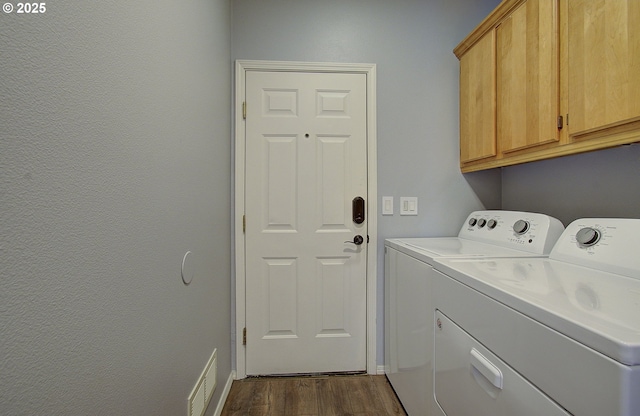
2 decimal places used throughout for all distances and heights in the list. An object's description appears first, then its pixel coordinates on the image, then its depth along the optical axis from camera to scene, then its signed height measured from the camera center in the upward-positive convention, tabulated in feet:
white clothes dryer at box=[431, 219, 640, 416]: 1.64 -0.93
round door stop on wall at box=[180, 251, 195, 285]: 3.45 -0.84
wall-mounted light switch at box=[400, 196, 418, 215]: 6.12 +0.02
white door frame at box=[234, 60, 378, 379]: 5.84 +0.35
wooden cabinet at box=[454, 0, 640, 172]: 3.01 +1.77
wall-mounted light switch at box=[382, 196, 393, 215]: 6.08 +0.02
